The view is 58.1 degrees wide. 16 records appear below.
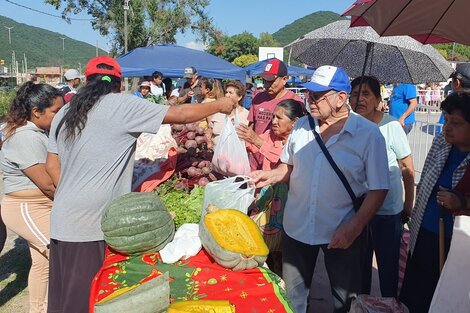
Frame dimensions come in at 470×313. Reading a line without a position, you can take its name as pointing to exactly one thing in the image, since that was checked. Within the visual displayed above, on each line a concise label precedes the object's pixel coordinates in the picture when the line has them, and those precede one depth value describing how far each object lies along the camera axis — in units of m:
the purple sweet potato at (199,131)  3.55
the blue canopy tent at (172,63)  12.27
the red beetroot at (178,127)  3.59
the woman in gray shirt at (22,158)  3.01
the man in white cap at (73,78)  8.68
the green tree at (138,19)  30.43
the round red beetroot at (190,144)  3.42
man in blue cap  2.48
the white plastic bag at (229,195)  2.64
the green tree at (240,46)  64.63
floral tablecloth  1.99
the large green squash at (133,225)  2.35
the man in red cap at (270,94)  4.36
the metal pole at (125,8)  24.84
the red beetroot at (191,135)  3.51
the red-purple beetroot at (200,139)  3.49
